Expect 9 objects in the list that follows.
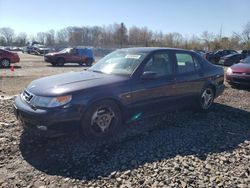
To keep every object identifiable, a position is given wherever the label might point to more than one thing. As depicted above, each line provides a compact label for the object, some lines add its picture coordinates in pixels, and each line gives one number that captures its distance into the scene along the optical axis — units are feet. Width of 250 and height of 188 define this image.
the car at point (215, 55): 64.54
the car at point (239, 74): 23.26
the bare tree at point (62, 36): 218.22
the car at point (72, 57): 50.63
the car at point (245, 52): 64.96
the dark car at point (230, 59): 59.73
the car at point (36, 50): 95.32
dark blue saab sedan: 9.37
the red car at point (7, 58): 42.49
